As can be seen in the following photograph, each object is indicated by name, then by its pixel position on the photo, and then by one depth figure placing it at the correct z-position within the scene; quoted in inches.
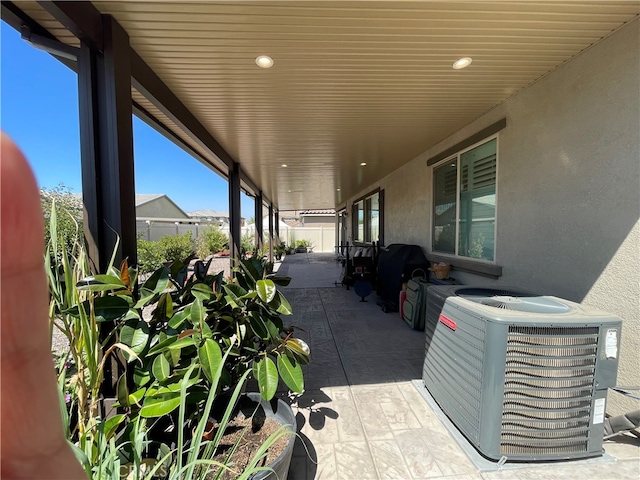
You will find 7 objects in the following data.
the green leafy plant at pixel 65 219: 49.4
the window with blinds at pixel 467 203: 131.0
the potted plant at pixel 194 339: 46.5
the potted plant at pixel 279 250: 548.5
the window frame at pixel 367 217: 285.3
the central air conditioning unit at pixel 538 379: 61.0
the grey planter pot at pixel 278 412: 50.5
